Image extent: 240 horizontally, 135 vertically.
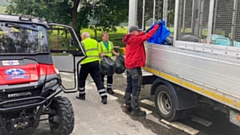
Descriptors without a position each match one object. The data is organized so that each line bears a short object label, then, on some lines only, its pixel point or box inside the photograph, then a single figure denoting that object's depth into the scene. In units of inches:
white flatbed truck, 128.3
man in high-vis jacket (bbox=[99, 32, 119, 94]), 268.7
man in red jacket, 202.4
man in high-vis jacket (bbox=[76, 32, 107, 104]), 243.3
